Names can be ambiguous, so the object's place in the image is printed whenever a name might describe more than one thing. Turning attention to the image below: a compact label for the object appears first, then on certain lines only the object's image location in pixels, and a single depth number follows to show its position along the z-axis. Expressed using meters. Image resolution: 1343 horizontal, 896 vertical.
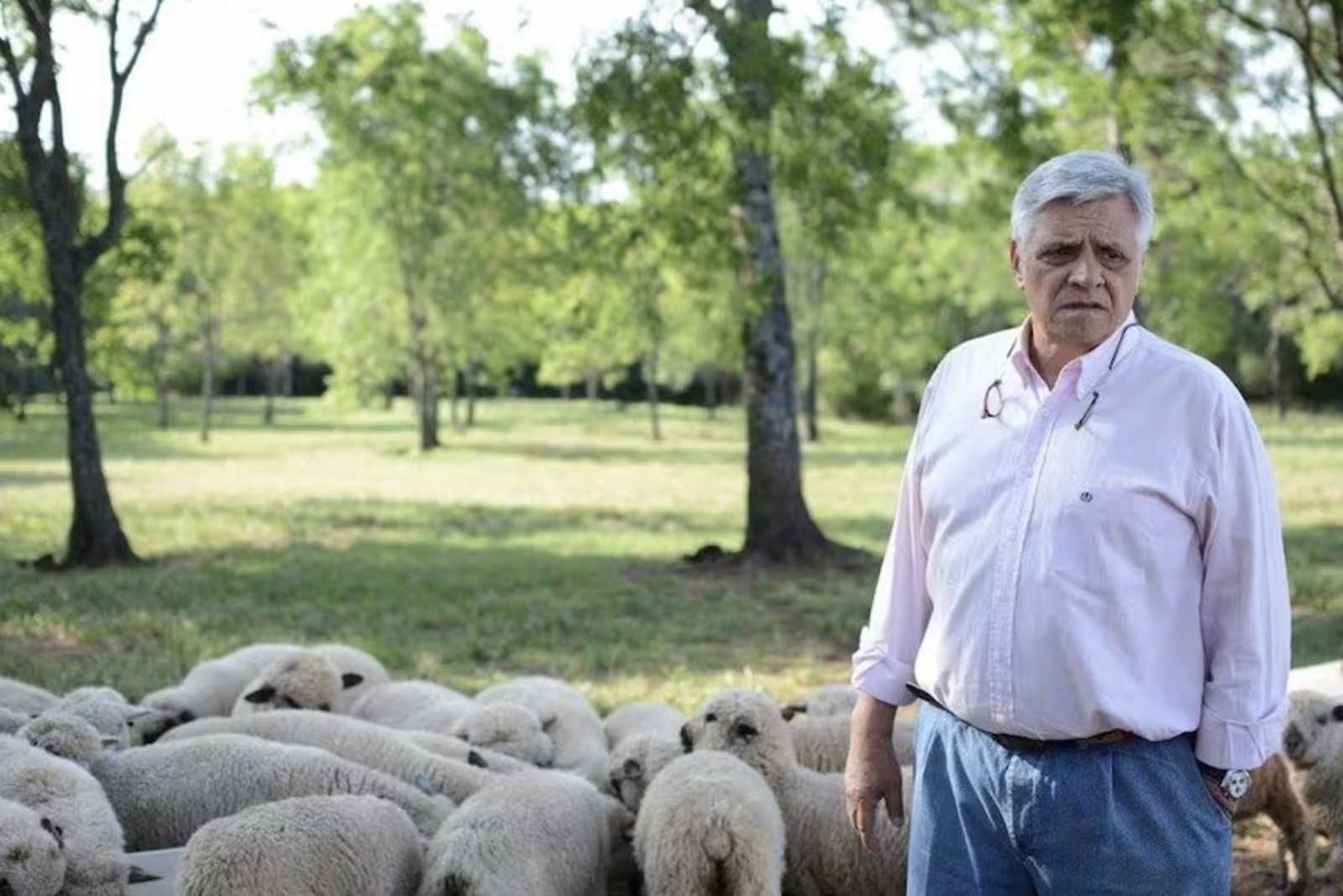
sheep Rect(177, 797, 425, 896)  3.87
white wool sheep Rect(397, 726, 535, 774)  5.67
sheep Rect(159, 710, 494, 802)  5.37
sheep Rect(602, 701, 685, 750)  6.87
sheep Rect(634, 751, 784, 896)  4.26
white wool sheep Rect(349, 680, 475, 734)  6.98
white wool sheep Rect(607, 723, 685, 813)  5.49
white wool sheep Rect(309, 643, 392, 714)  7.32
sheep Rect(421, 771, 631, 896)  4.21
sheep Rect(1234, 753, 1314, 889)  5.31
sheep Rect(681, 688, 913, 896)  4.86
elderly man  2.46
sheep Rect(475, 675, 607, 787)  6.28
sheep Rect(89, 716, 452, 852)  5.00
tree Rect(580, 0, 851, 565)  12.09
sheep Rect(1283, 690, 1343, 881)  5.20
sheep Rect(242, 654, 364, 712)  6.51
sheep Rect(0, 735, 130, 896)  4.19
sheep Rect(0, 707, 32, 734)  5.58
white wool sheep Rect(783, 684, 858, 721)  6.75
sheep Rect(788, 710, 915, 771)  5.96
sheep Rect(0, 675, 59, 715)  6.30
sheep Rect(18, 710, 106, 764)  5.03
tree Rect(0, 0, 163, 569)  14.59
